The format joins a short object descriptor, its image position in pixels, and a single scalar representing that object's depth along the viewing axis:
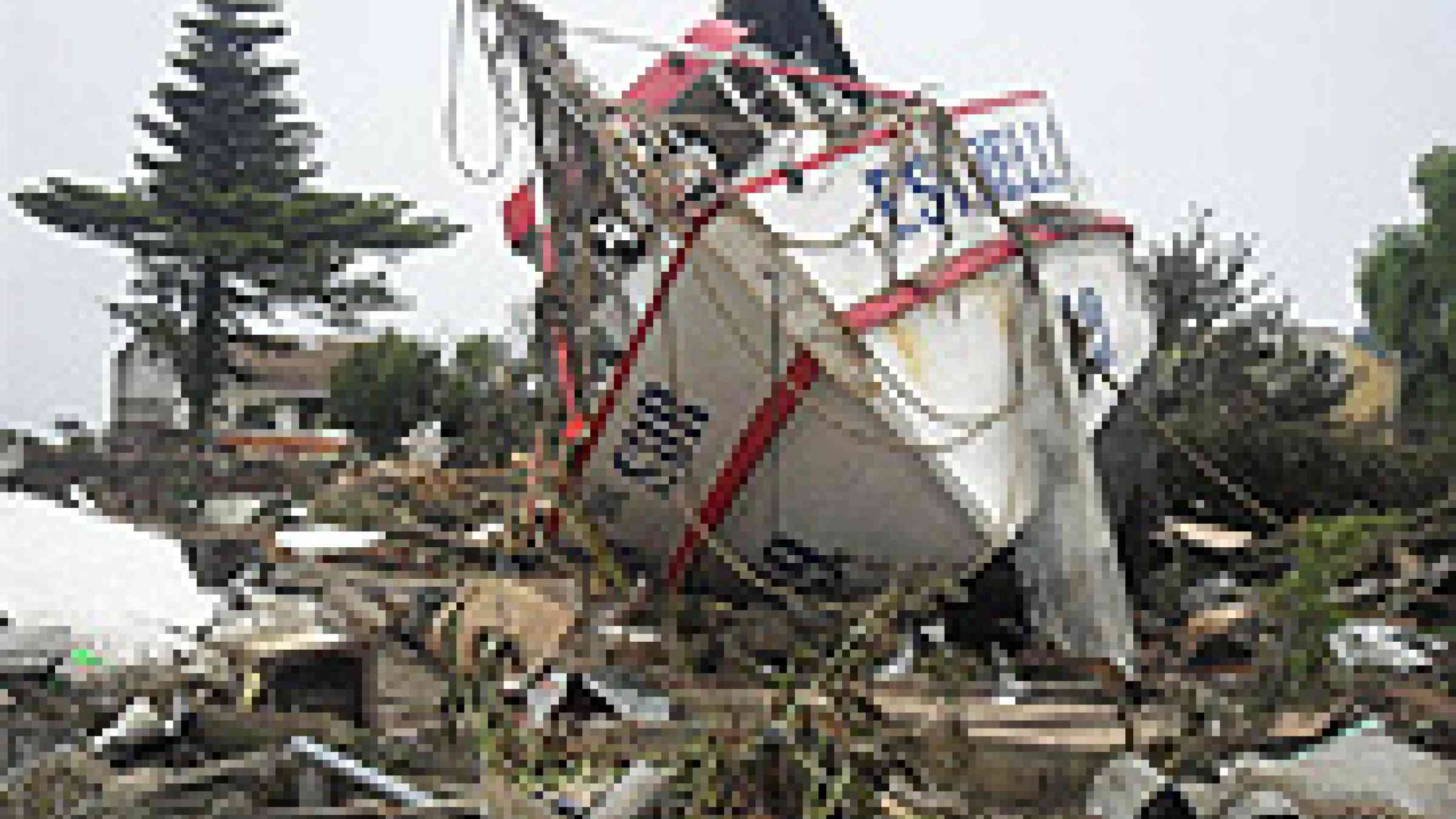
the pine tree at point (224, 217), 25.09
